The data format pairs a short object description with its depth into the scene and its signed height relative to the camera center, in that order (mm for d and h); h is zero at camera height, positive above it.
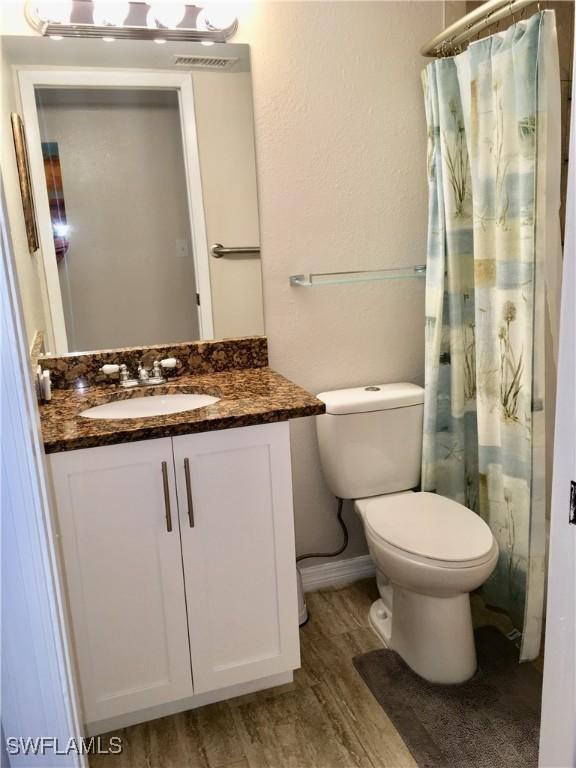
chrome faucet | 1959 -378
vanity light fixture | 1760 +657
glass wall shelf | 2150 -130
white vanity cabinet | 1557 -807
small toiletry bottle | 1772 -362
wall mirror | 1847 +195
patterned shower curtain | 1696 -175
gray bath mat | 1631 -1318
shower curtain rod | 1726 +603
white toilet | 1773 -868
